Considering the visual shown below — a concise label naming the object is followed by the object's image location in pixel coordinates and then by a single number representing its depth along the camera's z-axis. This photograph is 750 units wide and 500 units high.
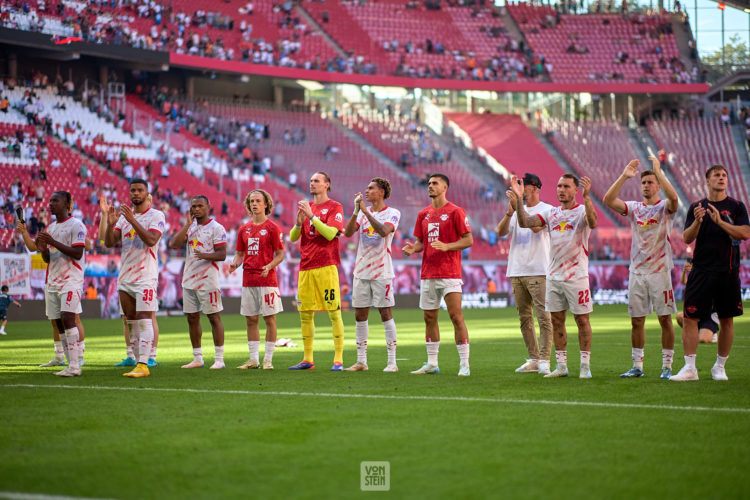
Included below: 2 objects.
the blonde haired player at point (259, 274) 13.21
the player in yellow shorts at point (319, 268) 13.02
